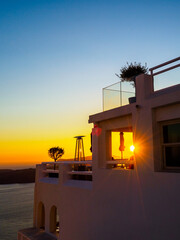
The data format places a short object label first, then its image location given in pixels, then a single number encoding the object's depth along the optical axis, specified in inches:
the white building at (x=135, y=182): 305.0
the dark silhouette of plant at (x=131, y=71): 581.6
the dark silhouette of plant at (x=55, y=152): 1395.2
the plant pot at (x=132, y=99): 412.2
